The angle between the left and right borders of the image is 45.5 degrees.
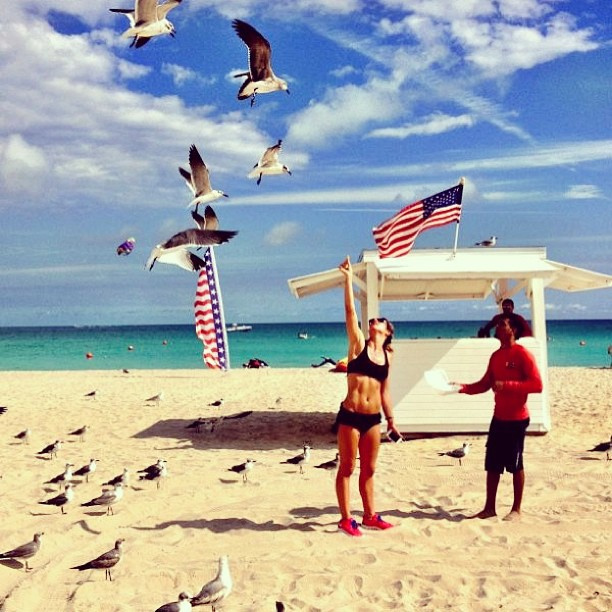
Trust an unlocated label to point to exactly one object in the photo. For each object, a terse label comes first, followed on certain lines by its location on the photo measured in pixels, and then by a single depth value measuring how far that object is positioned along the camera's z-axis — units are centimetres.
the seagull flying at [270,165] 1269
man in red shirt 707
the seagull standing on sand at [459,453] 1035
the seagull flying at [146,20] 945
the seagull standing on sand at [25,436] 1391
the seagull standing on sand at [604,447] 1073
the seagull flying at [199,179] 1196
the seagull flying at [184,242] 973
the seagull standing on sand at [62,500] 856
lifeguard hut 1214
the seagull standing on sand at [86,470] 1027
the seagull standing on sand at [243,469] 986
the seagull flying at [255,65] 1041
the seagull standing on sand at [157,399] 1992
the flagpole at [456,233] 1283
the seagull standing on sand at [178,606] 521
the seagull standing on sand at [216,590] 546
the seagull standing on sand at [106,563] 630
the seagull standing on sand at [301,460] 1039
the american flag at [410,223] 1241
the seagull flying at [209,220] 1438
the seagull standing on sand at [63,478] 989
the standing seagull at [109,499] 842
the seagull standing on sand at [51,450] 1222
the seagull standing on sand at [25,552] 666
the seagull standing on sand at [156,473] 976
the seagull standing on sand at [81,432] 1419
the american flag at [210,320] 1734
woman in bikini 673
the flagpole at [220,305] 1733
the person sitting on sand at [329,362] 4017
